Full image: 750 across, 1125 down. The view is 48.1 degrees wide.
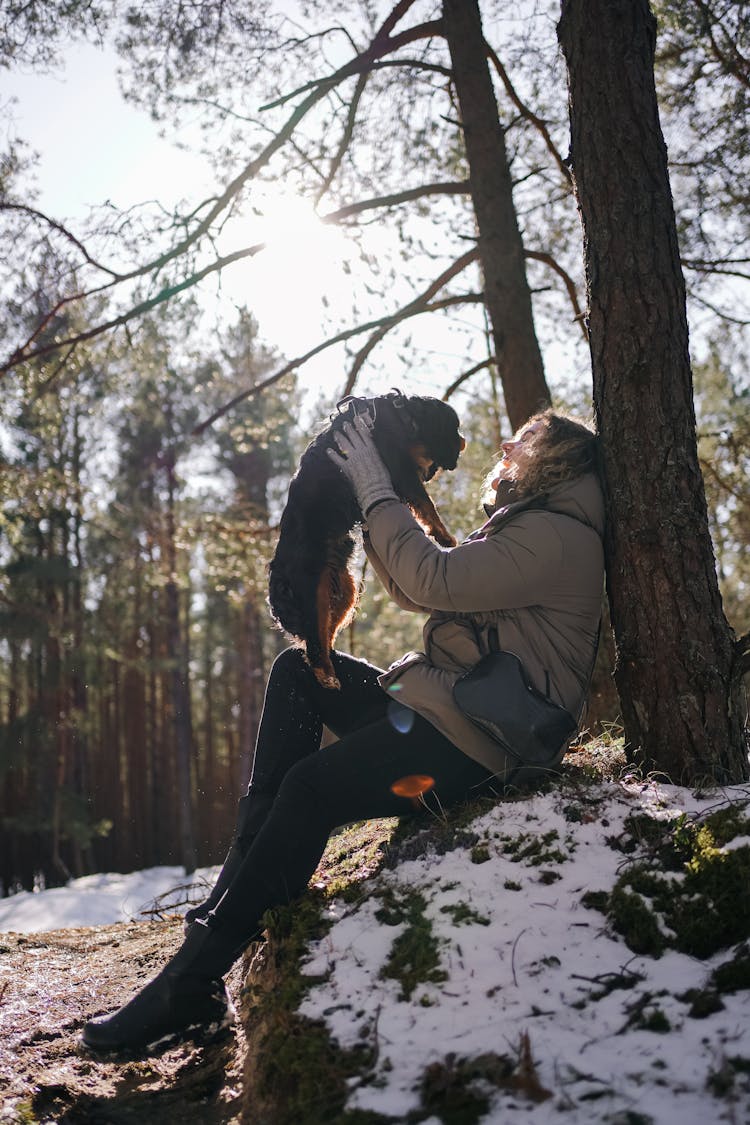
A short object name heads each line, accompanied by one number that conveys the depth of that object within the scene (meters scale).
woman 2.23
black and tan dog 2.80
